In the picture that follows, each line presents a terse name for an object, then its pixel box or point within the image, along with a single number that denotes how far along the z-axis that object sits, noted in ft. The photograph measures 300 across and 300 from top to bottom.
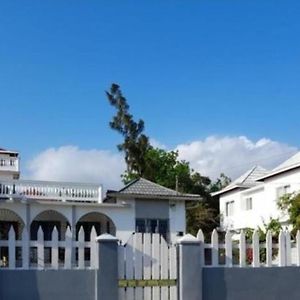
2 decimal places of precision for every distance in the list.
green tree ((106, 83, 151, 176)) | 156.66
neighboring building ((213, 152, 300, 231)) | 125.29
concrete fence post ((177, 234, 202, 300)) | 29.71
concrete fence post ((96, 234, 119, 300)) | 28.78
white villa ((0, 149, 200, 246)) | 100.58
